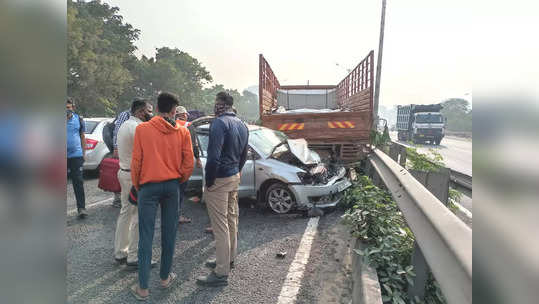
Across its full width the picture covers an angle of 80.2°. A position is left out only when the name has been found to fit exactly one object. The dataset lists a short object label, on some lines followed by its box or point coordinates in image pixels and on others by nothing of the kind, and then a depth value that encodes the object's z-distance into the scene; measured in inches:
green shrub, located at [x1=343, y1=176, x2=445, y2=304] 96.9
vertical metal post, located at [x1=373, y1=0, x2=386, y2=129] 691.4
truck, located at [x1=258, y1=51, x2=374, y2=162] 299.0
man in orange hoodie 116.9
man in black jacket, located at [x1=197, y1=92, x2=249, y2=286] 127.9
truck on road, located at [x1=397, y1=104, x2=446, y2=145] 1019.9
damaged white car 209.2
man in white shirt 142.9
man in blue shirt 187.8
